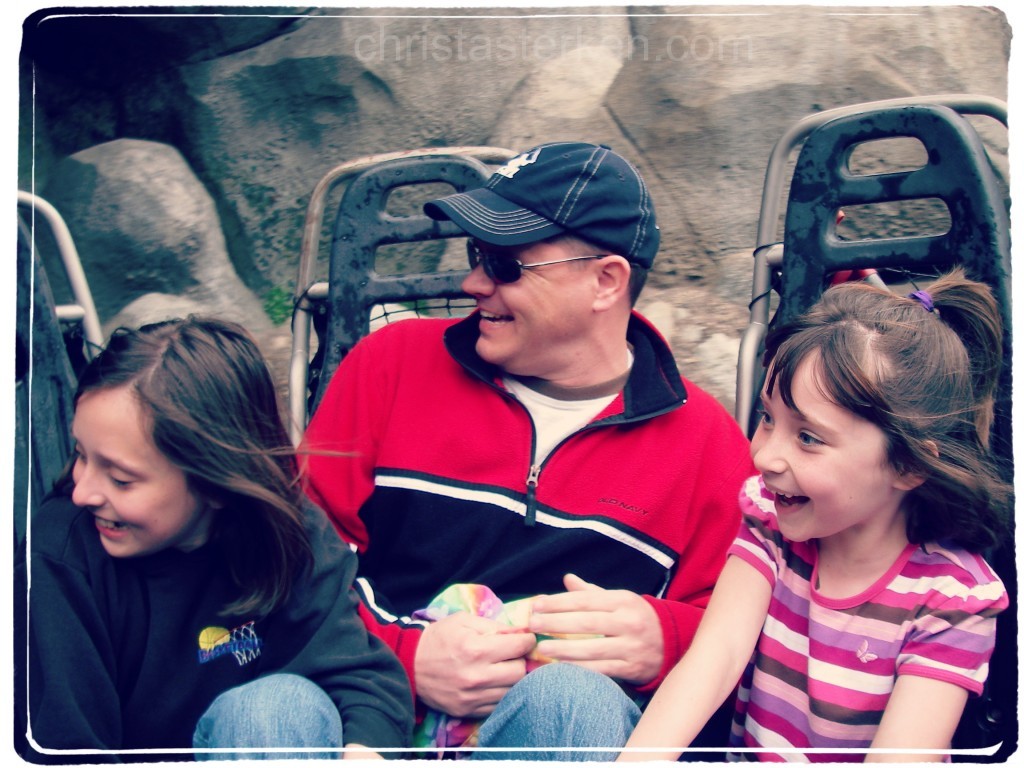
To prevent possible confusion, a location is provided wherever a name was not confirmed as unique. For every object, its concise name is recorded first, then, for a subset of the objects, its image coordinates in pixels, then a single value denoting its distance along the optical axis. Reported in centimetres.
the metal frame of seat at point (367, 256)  214
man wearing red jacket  172
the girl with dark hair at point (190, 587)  141
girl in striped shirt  136
